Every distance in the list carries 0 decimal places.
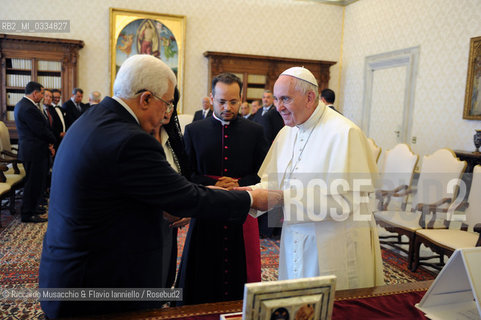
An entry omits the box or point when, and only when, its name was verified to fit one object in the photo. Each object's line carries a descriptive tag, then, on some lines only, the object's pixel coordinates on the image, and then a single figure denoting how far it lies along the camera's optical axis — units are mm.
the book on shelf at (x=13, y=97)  8315
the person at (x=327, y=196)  1845
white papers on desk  1248
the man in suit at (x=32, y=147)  5152
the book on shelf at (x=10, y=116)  8352
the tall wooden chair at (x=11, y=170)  5175
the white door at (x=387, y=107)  7910
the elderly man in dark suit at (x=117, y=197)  1287
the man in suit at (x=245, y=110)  8750
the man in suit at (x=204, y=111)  8211
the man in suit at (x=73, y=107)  7527
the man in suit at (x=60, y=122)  6930
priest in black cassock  2443
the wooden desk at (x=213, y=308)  1278
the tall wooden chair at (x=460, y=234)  3250
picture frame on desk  979
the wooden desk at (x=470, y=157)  5641
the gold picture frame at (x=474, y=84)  6129
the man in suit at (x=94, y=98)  7516
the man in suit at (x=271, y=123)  5613
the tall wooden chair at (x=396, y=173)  4449
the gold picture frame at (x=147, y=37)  8664
